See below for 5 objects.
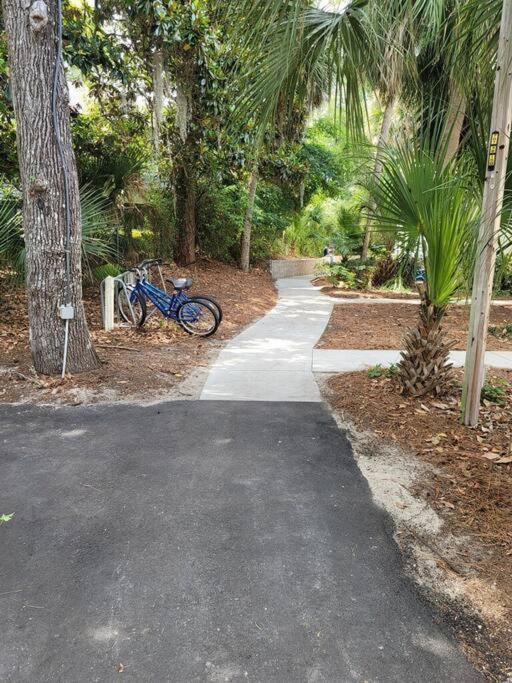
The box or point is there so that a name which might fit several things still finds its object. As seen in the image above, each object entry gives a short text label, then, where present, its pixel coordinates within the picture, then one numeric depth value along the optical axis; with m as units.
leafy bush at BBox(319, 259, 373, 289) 13.44
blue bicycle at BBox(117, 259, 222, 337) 6.99
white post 6.91
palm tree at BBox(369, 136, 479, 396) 3.40
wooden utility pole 3.10
